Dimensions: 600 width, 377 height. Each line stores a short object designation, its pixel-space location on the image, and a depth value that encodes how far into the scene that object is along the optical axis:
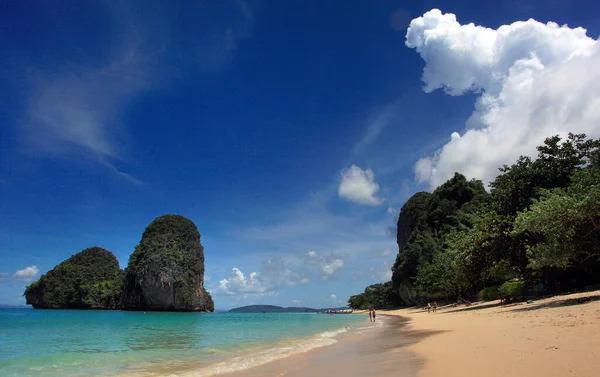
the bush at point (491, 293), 31.17
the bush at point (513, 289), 25.88
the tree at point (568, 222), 12.54
